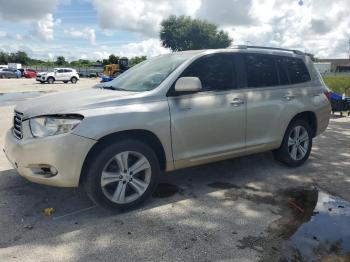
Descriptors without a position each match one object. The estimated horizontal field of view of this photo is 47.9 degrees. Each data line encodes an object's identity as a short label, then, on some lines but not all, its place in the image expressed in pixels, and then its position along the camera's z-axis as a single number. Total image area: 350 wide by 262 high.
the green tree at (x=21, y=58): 102.69
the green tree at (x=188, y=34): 71.44
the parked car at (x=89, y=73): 61.75
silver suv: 3.93
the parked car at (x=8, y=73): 52.28
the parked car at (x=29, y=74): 56.12
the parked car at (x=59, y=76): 40.00
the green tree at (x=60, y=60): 99.44
